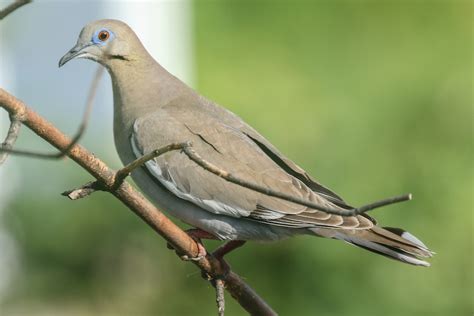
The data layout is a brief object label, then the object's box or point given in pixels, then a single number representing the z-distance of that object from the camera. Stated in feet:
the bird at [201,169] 23.45
